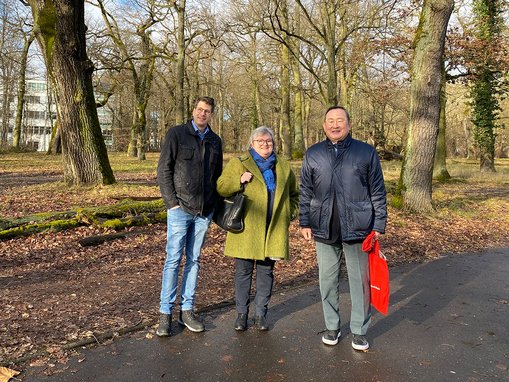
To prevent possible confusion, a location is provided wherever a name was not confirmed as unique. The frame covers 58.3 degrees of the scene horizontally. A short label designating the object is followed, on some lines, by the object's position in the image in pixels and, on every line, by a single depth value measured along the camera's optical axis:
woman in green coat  4.38
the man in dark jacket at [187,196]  4.27
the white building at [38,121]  59.24
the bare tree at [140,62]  25.79
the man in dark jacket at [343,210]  3.96
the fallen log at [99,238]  7.16
